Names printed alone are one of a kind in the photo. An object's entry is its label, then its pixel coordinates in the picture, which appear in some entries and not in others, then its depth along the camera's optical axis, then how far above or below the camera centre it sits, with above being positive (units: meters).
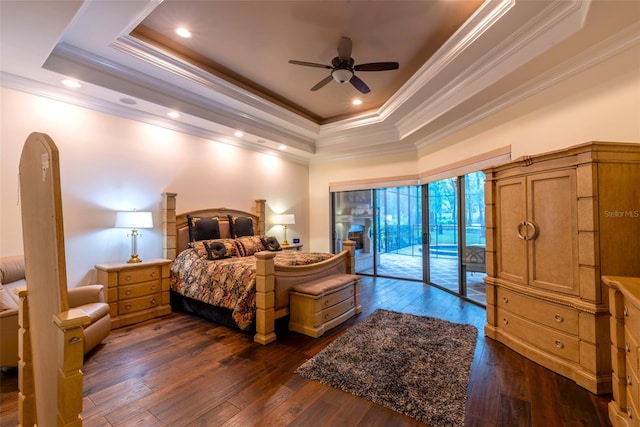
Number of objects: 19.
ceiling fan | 2.96 +1.59
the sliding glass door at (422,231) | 4.30 -0.33
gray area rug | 1.94 -1.30
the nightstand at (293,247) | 5.74 -0.65
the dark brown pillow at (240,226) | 4.81 -0.17
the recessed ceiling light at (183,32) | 2.86 +1.91
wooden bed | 2.90 -0.65
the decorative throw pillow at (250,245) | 4.29 -0.45
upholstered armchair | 2.17 -0.82
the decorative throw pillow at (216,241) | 3.87 -0.43
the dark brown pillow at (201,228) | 4.28 -0.18
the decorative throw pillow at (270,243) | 4.70 -0.47
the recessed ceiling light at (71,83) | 2.98 +1.47
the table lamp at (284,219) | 5.80 -0.07
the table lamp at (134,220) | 3.50 -0.03
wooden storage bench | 3.05 -1.03
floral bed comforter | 3.01 -0.75
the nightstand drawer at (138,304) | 3.34 -1.06
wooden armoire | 2.08 -0.30
